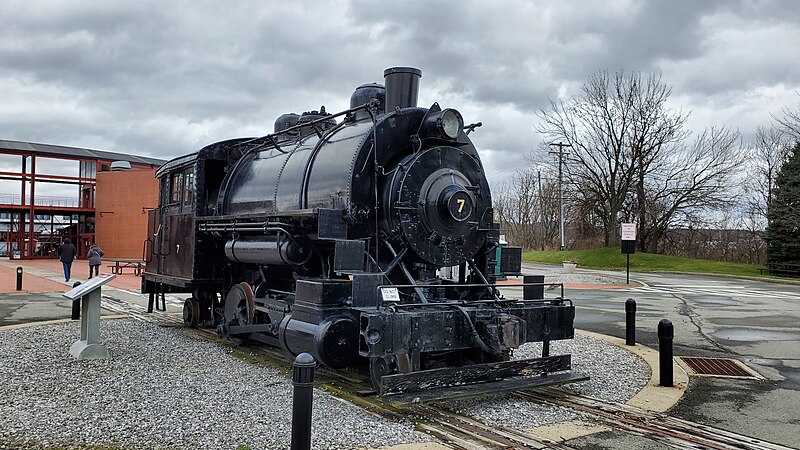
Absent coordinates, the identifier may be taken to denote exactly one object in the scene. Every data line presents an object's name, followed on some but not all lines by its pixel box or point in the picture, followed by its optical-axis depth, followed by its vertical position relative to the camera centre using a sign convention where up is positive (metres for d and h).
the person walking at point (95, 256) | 23.71 -0.94
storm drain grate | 8.14 -1.61
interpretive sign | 8.38 -1.21
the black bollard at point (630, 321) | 10.07 -1.22
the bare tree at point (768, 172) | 42.41 +5.18
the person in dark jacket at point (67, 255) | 24.52 -0.94
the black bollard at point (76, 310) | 12.66 -1.57
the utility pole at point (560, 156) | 41.44 +5.58
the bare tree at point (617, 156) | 39.66 +5.50
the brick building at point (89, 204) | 42.19 +1.83
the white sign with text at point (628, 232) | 25.86 +0.47
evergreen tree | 32.53 +1.52
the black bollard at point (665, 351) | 7.23 -1.20
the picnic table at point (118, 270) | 27.36 -1.74
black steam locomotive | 6.30 -0.17
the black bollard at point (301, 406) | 4.11 -1.09
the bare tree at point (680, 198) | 39.25 +2.89
